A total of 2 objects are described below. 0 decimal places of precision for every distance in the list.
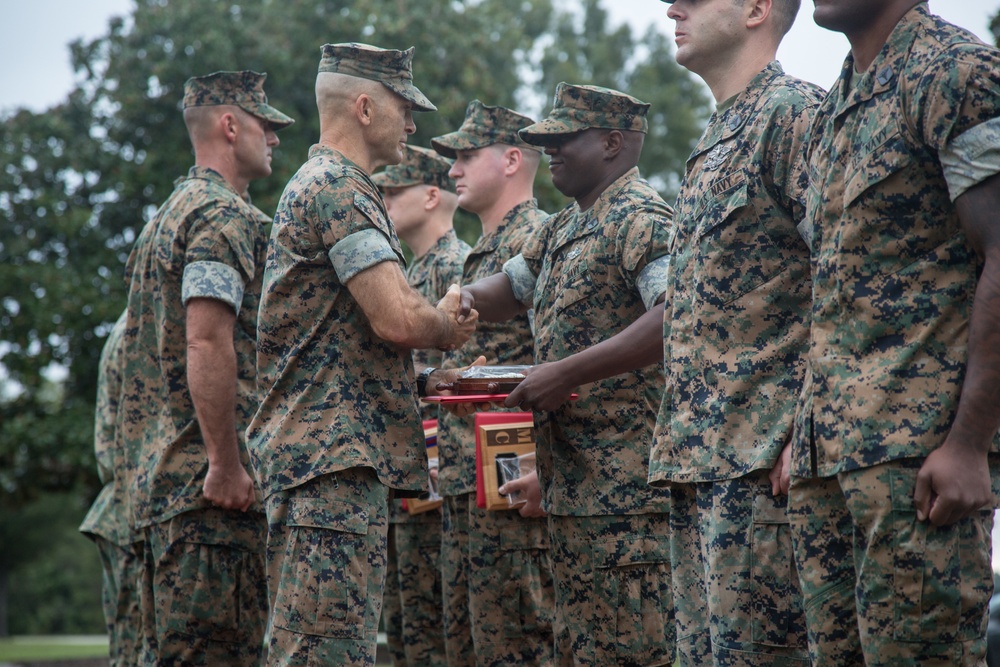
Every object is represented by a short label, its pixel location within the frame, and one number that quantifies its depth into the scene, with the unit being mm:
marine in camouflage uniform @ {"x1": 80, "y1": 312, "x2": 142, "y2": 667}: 6363
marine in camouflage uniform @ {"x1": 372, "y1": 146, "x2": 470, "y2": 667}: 6707
